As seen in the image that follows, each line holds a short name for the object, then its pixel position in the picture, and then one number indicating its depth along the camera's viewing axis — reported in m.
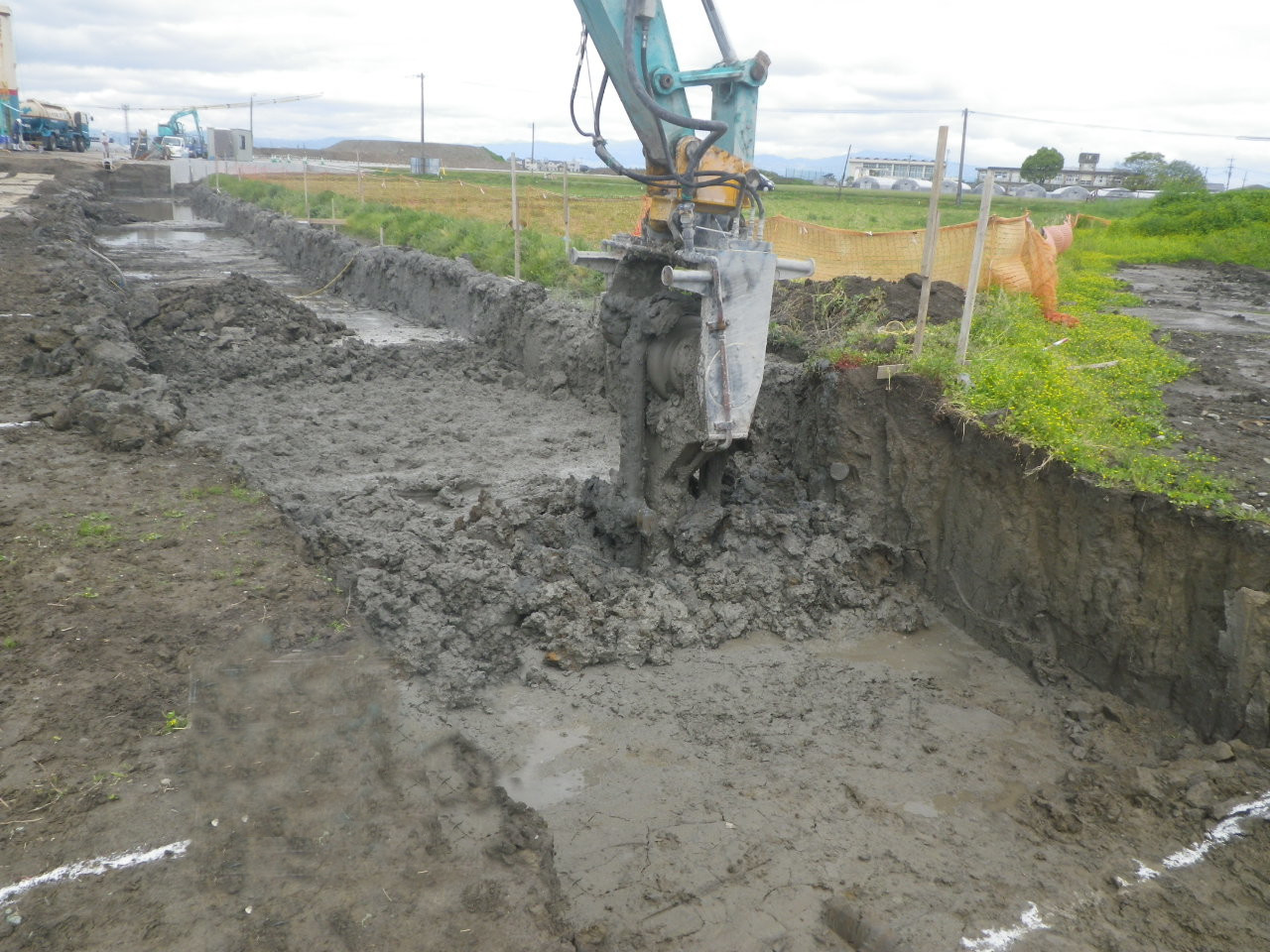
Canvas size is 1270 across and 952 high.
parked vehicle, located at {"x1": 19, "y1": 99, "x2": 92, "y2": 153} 42.59
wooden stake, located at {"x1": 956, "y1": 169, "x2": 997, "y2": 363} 6.43
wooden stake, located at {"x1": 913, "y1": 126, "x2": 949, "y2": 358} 6.63
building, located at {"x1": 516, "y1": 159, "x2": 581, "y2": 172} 52.04
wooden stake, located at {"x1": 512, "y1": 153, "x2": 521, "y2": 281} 13.53
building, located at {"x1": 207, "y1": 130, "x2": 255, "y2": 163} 51.22
